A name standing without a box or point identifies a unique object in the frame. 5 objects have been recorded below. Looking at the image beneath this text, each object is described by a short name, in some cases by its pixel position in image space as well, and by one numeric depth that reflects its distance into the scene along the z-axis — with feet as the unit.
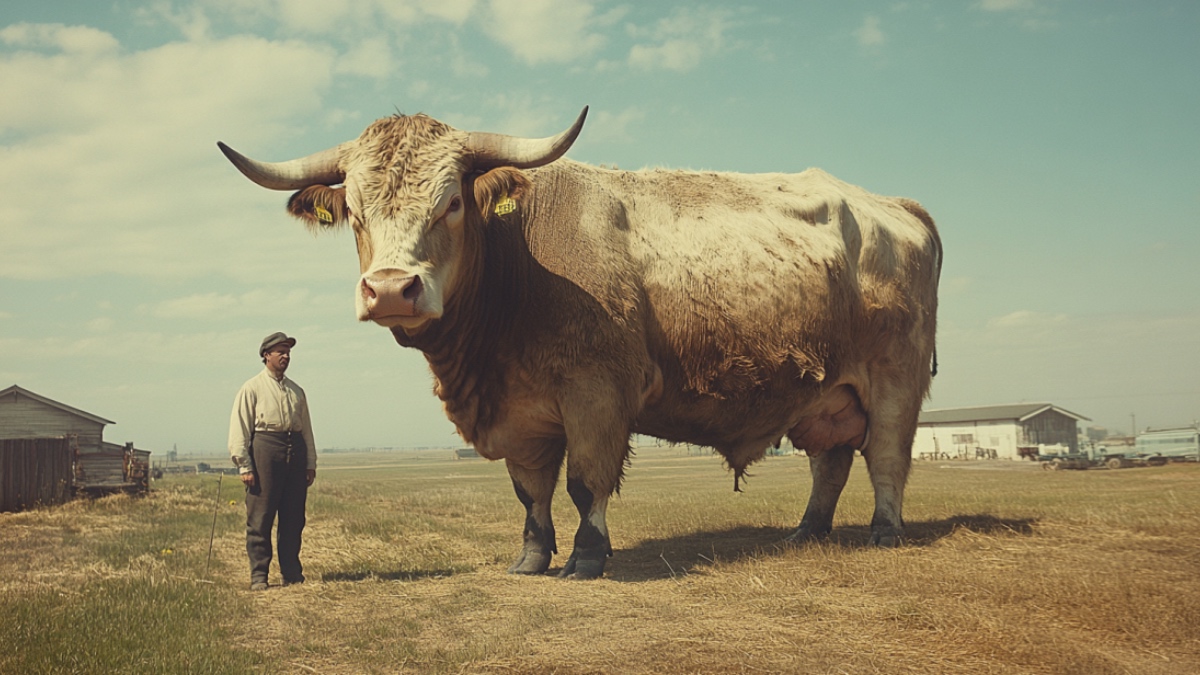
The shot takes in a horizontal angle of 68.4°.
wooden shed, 89.66
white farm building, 213.05
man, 26.55
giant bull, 24.89
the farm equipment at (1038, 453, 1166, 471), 132.87
